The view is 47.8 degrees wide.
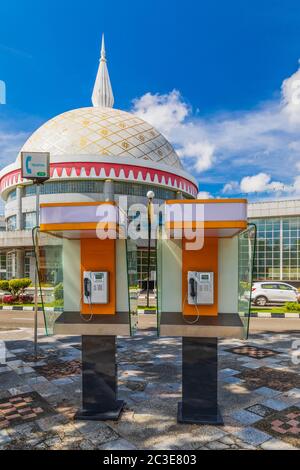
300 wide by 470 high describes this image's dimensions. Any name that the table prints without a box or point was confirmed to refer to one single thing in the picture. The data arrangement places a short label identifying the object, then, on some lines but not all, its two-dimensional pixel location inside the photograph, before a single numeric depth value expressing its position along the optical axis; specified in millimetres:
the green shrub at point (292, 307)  16519
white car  19266
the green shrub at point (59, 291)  5957
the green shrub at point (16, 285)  22016
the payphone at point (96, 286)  5410
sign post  8891
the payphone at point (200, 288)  5199
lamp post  15055
